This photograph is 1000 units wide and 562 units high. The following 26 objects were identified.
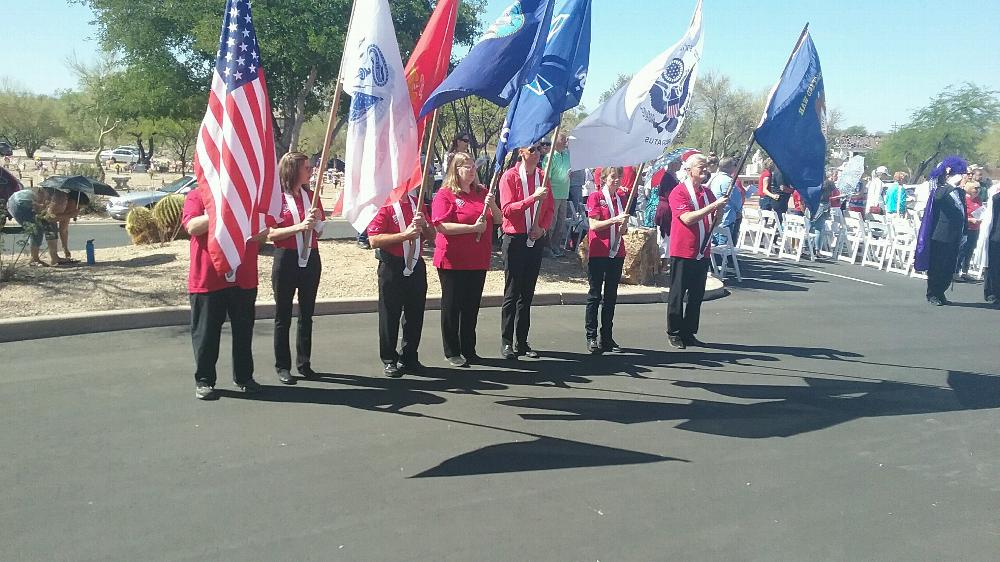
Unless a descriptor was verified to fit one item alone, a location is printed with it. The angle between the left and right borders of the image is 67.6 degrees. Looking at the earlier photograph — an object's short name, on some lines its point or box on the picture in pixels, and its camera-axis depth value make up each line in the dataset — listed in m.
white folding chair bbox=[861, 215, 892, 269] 15.54
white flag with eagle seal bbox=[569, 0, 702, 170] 6.77
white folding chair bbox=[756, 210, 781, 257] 16.03
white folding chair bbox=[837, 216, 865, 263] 16.25
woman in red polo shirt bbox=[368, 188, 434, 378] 6.12
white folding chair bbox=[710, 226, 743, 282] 12.92
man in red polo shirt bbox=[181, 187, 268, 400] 5.34
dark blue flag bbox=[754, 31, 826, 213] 6.54
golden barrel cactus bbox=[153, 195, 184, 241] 12.10
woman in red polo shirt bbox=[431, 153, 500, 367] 6.39
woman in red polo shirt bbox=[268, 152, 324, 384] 5.88
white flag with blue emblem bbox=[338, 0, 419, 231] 5.45
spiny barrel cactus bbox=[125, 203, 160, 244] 12.12
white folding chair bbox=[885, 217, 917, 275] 15.01
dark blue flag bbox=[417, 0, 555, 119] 5.52
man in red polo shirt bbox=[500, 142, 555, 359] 6.97
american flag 5.04
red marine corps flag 5.96
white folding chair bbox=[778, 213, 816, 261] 15.70
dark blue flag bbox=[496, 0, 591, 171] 6.01
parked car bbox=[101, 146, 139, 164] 61.85
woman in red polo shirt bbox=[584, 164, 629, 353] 7.35
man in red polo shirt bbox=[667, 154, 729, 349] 7.47
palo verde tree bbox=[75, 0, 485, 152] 14.60
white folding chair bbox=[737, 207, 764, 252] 16.66
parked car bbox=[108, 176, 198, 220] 19.41
